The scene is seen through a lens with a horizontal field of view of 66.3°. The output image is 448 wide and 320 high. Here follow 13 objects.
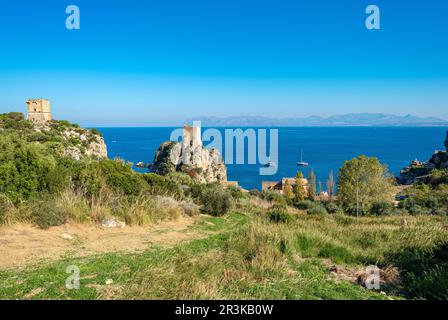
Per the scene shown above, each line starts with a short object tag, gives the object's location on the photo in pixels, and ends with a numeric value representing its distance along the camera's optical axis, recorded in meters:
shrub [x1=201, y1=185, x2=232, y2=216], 13.00
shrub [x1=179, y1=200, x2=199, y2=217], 11.92
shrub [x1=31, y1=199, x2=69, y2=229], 7.97
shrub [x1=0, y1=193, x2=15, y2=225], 7.79
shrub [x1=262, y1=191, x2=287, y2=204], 29.32
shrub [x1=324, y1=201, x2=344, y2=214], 26.05
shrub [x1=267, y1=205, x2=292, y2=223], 11.27
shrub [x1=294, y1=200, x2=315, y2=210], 25.31
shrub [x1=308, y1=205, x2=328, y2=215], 20.36
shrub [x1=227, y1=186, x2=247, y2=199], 23.53
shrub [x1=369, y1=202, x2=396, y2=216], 24.39
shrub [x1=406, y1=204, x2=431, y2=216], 23.53
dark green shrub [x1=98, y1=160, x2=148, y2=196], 11.39
